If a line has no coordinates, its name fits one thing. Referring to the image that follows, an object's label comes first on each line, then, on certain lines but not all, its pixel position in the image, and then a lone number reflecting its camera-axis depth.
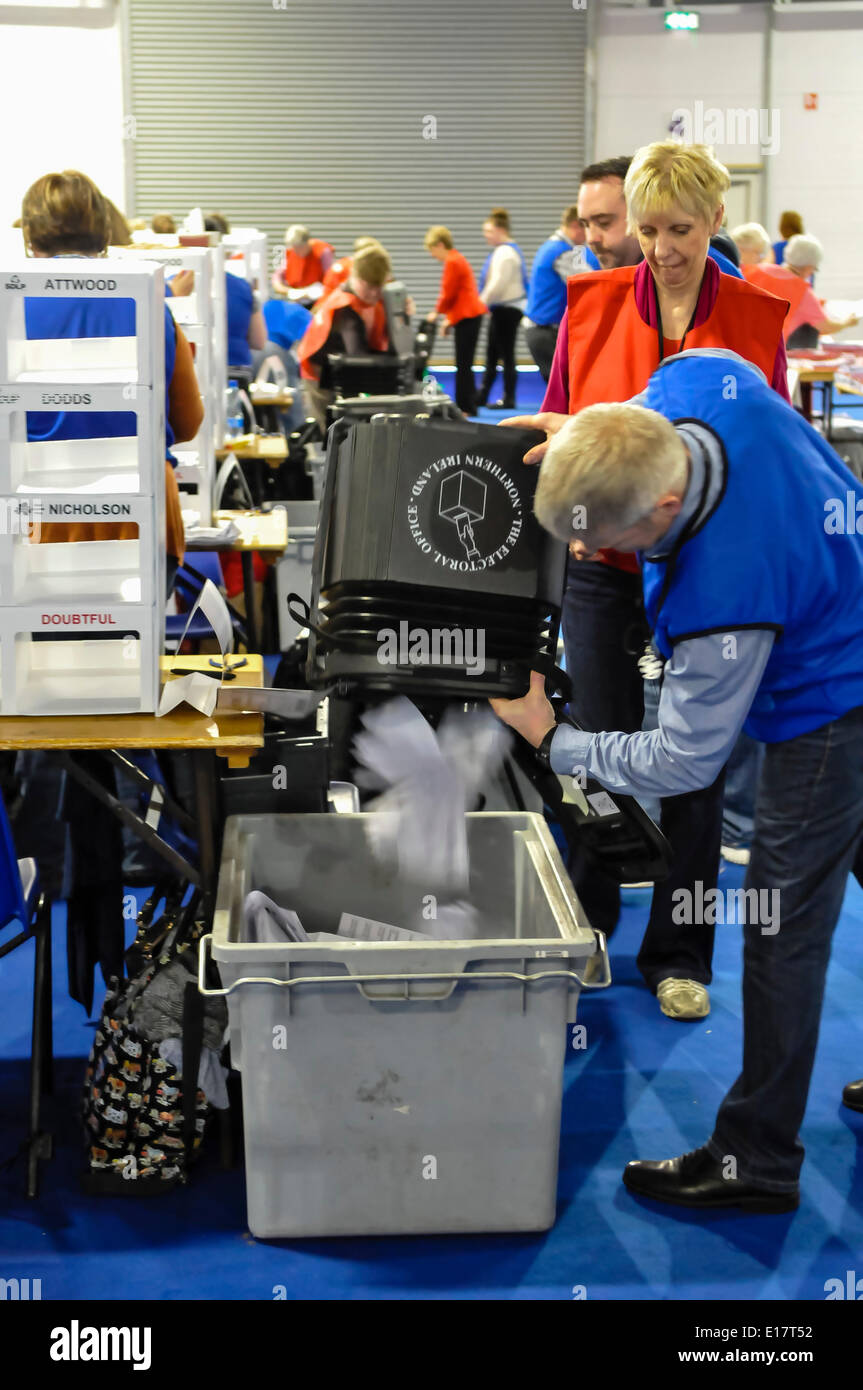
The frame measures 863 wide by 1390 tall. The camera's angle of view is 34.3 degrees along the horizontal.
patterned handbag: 2.48
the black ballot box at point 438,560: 2.16
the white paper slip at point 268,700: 2.47
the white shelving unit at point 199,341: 4.30
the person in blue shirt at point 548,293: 6.59
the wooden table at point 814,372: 8.43
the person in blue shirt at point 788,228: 10.42
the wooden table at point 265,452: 5.57
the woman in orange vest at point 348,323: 7.24
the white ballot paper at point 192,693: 2.46
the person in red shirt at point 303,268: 10.98
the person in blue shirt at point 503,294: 12.18
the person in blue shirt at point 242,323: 6.38
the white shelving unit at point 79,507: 2.25
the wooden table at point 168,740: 2.35
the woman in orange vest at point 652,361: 2.47
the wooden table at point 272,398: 7.10
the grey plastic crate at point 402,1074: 2.20
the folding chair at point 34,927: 2.38
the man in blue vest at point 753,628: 1.87
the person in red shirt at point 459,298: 11.73
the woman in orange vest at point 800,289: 8.31
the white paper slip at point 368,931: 2.57
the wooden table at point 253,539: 4.35
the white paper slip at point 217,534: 4.29
